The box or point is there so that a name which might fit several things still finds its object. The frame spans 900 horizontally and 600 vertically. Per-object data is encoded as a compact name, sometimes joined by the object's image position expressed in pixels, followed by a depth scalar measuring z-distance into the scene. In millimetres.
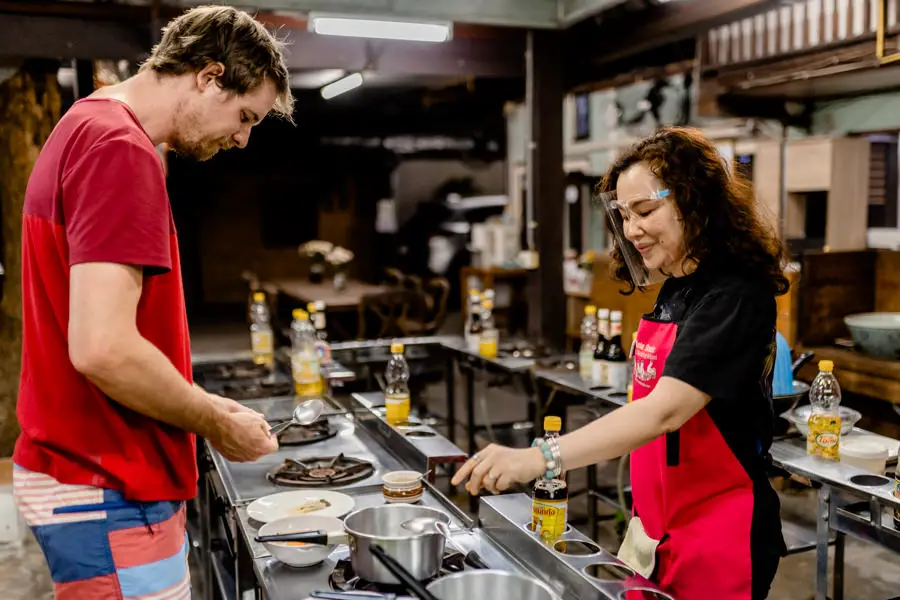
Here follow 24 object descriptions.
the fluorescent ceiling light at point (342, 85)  6949
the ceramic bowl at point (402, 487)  1931
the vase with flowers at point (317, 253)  9430
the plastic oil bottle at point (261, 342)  4411
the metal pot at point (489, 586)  1355
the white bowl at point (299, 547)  1619
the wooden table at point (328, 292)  7895
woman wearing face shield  1555
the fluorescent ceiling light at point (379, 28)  4699
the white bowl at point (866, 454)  2738
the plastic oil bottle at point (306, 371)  3630
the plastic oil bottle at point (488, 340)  4688
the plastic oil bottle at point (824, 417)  2729
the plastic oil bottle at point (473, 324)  4871
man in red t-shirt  1272
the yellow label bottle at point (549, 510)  1776
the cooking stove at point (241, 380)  3666
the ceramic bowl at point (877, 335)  4418
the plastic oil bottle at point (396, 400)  2920
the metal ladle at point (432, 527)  1537
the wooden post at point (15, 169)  4961
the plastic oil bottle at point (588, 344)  4074
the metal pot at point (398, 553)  1408
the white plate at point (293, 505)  1963
